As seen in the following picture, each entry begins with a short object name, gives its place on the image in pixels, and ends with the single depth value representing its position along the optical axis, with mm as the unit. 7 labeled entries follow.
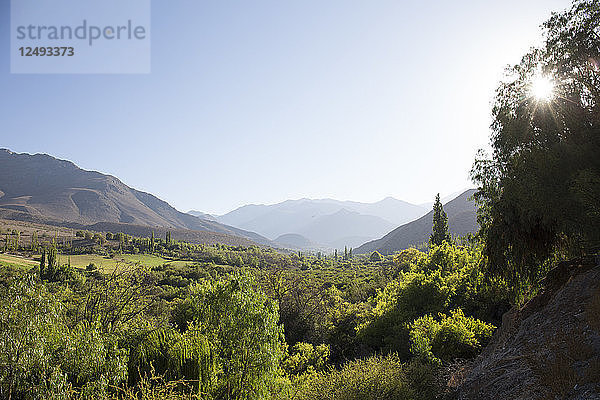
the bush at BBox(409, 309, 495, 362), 13812
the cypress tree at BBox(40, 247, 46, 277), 53838
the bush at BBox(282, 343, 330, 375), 19891
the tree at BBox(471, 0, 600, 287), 9969
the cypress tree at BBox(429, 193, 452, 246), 49438
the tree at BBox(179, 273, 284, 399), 11953
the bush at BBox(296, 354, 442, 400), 10703
